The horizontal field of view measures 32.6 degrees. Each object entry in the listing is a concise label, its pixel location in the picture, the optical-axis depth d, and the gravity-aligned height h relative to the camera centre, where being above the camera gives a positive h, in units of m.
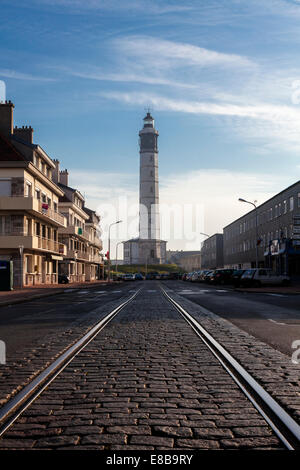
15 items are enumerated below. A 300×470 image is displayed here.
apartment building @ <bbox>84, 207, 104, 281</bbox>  81.88 +3.52
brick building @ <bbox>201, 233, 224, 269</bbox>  104.75 +3.30
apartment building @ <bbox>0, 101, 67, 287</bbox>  39.69 +5.14
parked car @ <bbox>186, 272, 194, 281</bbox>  74.32 -1.41
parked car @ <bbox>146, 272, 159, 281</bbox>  103.93 -1.57
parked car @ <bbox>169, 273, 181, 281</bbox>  107.43 -1.83
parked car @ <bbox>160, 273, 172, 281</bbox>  103.44 -1.95
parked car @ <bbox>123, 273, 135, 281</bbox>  82.89 -1.56
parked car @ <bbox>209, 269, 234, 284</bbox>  50.62 -0.87
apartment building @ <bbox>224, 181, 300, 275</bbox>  52.31 +4.22
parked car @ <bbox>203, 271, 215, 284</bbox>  53.78 -0.93
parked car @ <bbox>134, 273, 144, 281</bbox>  94.81 -1.78
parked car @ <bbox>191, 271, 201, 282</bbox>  66.16 -1.20
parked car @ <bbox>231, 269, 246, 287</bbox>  39.22 -0.76
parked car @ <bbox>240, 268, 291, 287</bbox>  38.22 -0.76
